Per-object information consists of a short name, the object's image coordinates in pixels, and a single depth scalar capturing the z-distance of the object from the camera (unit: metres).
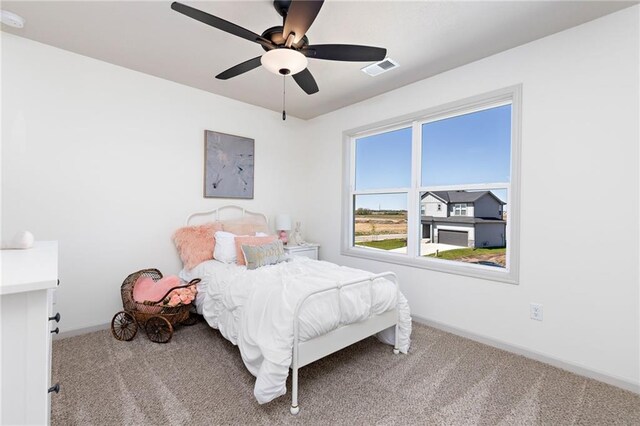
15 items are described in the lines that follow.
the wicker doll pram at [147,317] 2.60
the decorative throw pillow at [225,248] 3.13
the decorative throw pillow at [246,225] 3.57
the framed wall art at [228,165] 3.58
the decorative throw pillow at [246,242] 3.03
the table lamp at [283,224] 4.07
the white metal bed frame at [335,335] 1.79
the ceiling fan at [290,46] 1.66
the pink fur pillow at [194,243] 3.14
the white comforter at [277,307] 1.75
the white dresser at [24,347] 0.78
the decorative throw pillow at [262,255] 2.87
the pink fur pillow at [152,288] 2.67
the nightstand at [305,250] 3.89
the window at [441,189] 2.71
